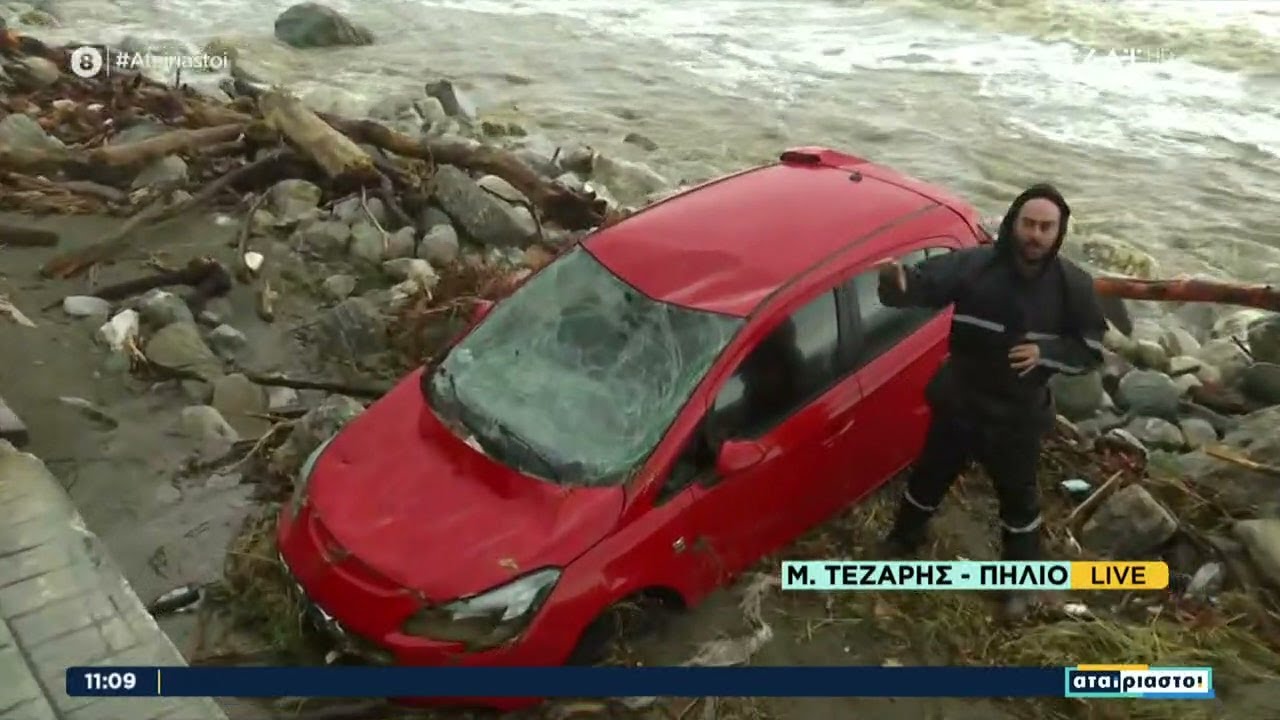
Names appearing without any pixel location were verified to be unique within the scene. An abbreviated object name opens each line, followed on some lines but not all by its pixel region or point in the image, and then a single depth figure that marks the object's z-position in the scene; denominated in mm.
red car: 4555
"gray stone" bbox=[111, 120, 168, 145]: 10590
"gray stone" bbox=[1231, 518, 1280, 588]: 5477
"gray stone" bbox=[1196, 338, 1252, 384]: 8047
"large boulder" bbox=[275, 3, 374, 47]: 18438
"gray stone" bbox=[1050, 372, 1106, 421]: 7223
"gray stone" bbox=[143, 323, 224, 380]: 7230
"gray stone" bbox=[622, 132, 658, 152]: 14482
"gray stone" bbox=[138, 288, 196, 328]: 7621
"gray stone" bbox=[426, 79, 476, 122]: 14758
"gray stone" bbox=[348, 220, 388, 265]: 8805
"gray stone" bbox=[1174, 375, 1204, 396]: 7816
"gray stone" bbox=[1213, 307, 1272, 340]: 9562
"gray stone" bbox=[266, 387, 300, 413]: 6984
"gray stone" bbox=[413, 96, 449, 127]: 14016
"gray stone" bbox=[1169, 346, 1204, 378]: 8273
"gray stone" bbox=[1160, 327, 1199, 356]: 8922
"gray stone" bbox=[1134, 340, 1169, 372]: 8398
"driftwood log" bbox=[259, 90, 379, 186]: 9633
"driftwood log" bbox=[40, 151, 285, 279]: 8336
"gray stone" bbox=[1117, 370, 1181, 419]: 7375
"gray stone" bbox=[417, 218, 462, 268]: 8789
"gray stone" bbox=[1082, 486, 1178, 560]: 5766
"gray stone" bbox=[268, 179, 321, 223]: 9375
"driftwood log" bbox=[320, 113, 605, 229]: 9609
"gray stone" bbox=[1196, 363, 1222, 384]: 8094
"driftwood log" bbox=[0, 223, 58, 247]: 8695
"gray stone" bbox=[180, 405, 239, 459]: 6543
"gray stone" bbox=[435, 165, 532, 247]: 9102
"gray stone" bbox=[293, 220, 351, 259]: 8922
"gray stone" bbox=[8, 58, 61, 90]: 11984
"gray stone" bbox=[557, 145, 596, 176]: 12312
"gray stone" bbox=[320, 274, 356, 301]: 8336
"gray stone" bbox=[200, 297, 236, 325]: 7934
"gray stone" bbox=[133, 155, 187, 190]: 9680
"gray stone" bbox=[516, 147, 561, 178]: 11531
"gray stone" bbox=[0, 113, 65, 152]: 9883
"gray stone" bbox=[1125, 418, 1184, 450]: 6957
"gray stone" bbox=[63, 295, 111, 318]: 7805
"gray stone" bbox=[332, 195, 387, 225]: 9211
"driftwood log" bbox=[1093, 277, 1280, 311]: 7465
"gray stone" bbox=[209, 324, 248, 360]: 7606
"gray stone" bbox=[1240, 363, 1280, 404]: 7672
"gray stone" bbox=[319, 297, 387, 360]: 7508
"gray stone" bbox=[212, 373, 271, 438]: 6859
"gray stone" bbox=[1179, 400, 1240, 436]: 7273
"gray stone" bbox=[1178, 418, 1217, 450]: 7000
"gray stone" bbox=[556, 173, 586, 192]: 10585
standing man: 4703
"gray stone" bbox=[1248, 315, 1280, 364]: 8320
